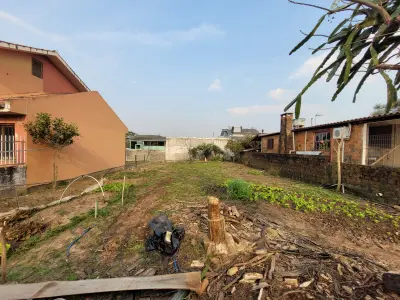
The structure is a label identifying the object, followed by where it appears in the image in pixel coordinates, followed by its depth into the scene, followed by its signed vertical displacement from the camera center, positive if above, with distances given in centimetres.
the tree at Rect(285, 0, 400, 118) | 252 +140
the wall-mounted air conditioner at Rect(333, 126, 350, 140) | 1095 +72
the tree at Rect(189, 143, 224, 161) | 2408 -79
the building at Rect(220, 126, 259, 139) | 3675 +253
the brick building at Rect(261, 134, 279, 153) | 1844 +10
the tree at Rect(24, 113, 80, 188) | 839 +39
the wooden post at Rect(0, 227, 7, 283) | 281 -159
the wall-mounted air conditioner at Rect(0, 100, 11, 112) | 768 +129
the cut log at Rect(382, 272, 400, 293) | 237 -151
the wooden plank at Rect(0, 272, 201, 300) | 260 -182
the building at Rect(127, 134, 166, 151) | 2843 +14
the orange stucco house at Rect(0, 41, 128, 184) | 859 +130
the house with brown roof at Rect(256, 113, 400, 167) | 1015 +41
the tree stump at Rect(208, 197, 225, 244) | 353 -131
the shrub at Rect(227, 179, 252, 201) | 640 -142
